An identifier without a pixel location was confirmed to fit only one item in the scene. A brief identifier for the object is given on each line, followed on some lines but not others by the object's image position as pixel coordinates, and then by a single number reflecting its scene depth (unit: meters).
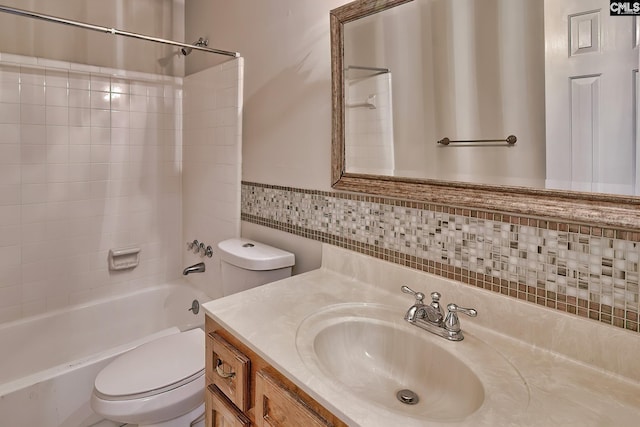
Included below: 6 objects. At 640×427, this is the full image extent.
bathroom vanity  0.70
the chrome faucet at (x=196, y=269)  2.16
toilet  1.36
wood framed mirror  0.77
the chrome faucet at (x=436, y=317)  0.94
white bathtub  1.54
